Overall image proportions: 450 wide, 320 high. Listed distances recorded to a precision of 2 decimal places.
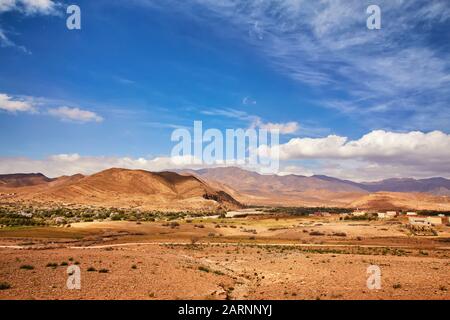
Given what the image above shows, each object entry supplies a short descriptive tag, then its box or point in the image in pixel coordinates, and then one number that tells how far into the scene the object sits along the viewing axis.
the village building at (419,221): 80.75
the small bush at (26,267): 24.83
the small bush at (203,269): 29.65
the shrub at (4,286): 19.64
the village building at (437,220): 86.62
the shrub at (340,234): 67.88
